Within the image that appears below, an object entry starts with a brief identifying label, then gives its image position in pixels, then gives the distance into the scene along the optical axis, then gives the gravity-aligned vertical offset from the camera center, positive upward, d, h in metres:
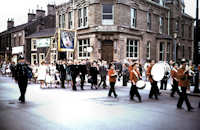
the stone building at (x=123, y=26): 24.11 +4.17
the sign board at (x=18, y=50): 39.80 +2.23
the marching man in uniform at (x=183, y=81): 7.85 -0.63
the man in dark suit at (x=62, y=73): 15.06 -0.70
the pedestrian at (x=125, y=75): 15.79 -0.89
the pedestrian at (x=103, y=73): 14.84 -0.68
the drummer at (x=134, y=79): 9.60 -0.69
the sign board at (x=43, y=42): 33.38 +3.01
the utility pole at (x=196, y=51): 12.01 +0.62
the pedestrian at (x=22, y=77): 9.31 -0.60
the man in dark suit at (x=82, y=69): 14.30 -0.44
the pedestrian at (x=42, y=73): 15.07 -0.70
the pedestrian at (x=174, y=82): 10.62 -0.93
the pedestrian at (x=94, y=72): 14.49 -0.64
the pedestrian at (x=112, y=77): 10.82 -0.69
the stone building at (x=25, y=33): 39.47 +5.28
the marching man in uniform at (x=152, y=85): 10.36 -1.01
